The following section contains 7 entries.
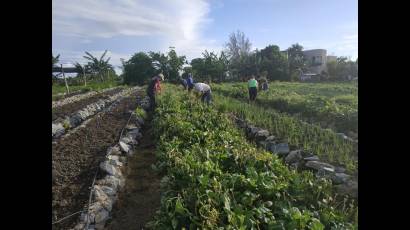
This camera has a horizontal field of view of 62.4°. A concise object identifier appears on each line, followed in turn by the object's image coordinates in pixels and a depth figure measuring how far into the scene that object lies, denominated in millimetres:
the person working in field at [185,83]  12484
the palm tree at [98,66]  34062
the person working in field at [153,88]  11100
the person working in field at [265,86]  15759
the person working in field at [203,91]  10422
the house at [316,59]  45406
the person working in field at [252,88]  12842
